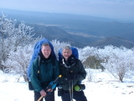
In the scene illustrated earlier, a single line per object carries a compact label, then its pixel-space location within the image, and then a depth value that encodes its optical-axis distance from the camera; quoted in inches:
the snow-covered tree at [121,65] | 470.9
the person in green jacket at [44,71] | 139.9
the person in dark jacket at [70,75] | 148.3
